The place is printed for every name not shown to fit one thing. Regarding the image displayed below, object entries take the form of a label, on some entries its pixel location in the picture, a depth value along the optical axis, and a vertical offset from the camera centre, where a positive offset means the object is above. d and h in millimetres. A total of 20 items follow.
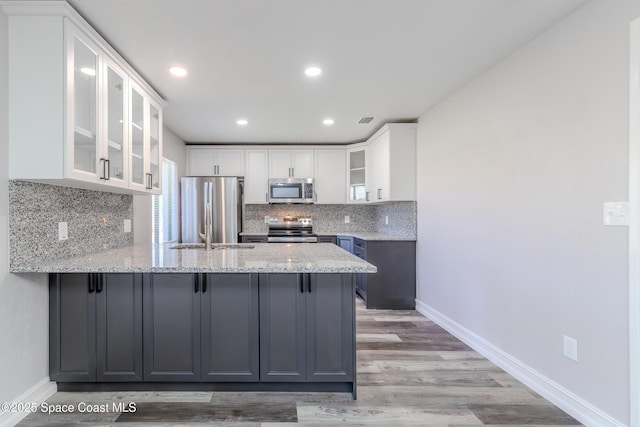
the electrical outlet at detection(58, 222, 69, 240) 2125 -96
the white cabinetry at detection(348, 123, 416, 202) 4016 +666
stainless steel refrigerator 4586 +128
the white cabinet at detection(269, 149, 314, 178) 5109 +824
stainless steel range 4875 -232
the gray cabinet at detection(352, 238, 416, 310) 4020 -740
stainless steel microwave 5047 +397
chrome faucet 2834 -132
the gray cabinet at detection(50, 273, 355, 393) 2082 -716
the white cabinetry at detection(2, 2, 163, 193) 1771 +673
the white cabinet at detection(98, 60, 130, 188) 2109 +606
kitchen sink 2996 -285
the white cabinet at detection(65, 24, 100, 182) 1806 +647
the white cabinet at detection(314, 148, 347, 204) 5176 +627
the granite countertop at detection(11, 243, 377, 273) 1857 -286
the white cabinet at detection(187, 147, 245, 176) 5004 +832
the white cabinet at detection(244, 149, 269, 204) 5070 +618
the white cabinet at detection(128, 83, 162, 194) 2535 +630
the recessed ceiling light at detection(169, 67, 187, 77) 2529 +1142
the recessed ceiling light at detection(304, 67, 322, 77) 2547 +1144
